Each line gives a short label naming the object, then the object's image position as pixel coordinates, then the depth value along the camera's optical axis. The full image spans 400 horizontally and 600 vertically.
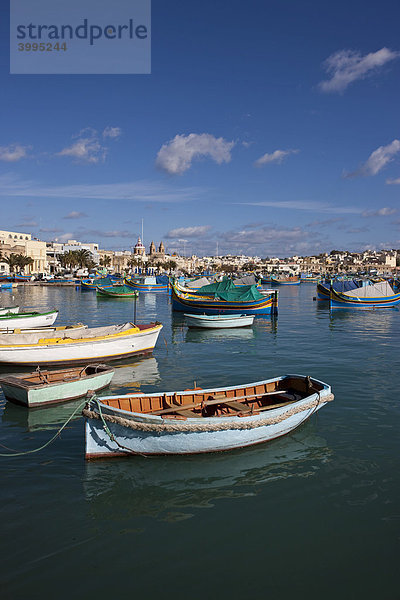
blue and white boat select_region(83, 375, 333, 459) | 9.66
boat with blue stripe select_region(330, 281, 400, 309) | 51.97
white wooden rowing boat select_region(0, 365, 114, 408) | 13.70
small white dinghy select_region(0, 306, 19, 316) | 31.21
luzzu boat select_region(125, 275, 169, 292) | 83.69
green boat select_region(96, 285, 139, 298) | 68.81
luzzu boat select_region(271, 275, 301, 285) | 127.09
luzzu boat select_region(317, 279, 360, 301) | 58.83
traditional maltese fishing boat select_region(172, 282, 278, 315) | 42.81
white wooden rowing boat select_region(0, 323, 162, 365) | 19.03
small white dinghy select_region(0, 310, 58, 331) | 28.28
